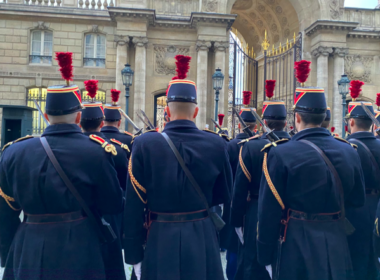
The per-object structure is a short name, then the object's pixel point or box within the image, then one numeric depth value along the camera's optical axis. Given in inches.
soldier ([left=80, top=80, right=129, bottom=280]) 183.2
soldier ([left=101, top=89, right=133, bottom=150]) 237.1
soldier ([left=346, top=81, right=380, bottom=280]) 159.9
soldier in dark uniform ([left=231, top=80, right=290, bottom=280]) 163.0
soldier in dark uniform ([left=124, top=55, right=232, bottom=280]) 114.0
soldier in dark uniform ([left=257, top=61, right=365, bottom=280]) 116.3
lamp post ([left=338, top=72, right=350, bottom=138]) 571.2
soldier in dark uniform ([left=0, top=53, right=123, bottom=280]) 111.3
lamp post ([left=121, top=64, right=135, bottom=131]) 544.8
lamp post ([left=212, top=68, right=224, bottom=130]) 573.0
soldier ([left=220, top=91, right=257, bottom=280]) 162.8
